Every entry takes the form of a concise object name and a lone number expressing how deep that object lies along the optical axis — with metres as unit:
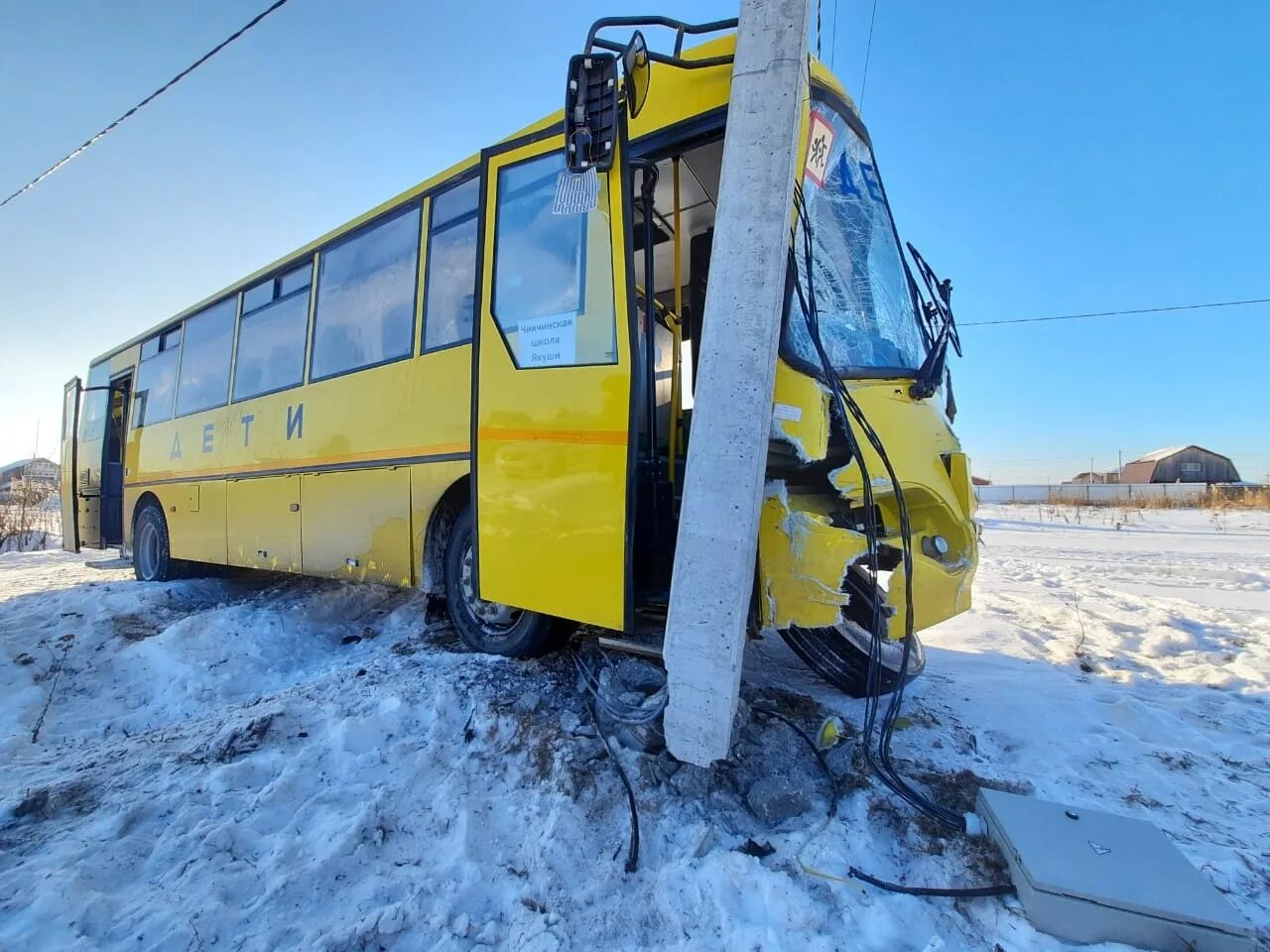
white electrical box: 1.74
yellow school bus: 2.97
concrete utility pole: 2.56
